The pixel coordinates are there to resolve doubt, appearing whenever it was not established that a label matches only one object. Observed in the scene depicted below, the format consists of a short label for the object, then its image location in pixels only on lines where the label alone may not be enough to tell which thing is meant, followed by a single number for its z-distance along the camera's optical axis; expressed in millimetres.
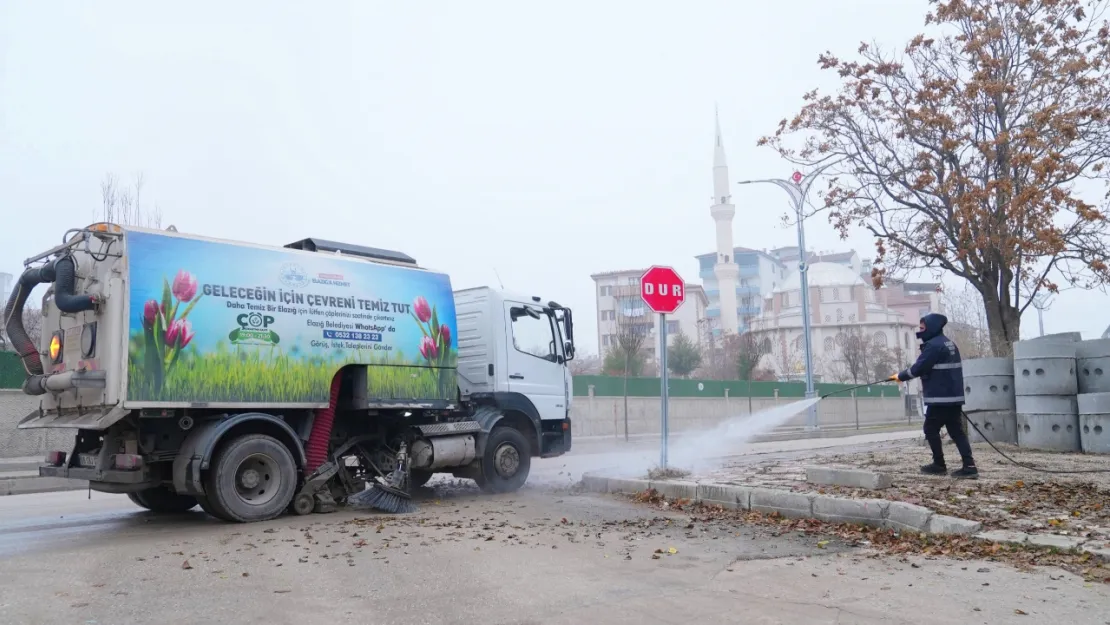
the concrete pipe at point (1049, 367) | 13625
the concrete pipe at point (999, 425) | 14688
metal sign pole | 11164
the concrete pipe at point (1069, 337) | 14000
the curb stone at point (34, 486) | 13047
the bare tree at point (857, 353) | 51750
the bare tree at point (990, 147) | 15203
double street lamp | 27380
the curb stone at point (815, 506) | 6947
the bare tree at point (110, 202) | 24984
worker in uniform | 9770
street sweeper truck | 8055
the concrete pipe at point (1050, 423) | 13586
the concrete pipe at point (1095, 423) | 12961
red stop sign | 11383
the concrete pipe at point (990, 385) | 14766
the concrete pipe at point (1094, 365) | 13383
